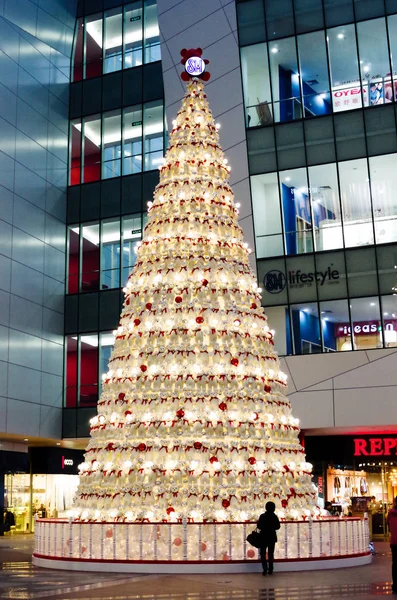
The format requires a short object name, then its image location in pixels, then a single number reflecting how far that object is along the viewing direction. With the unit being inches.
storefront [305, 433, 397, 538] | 1060.5
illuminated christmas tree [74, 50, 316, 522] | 538.9
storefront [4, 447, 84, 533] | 1208.8
